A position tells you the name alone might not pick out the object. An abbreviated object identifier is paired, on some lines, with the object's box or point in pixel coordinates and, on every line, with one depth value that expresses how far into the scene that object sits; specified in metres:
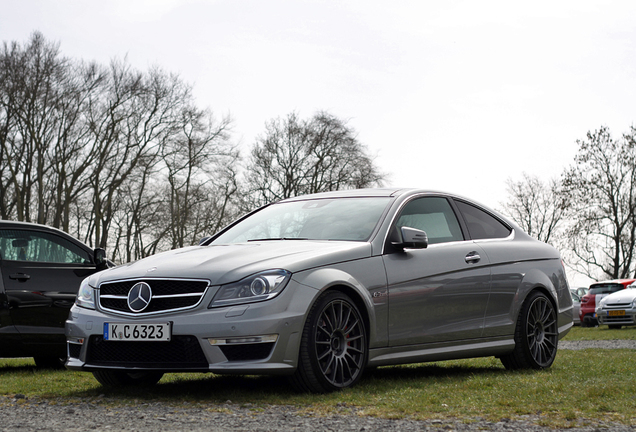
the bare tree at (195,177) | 40.03
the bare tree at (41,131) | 34.56
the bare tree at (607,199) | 46.56
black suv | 8.72
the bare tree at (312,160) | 45.84
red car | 28.20
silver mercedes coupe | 5.53
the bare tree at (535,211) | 55.19
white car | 23.86
